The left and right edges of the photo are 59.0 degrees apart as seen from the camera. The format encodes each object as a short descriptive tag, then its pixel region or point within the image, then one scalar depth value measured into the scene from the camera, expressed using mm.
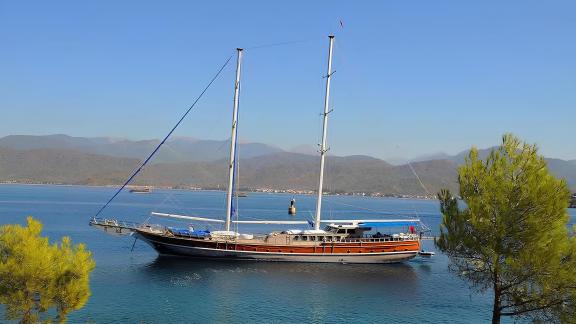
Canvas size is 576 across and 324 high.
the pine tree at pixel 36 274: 17078
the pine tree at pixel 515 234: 19328
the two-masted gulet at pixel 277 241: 53031
